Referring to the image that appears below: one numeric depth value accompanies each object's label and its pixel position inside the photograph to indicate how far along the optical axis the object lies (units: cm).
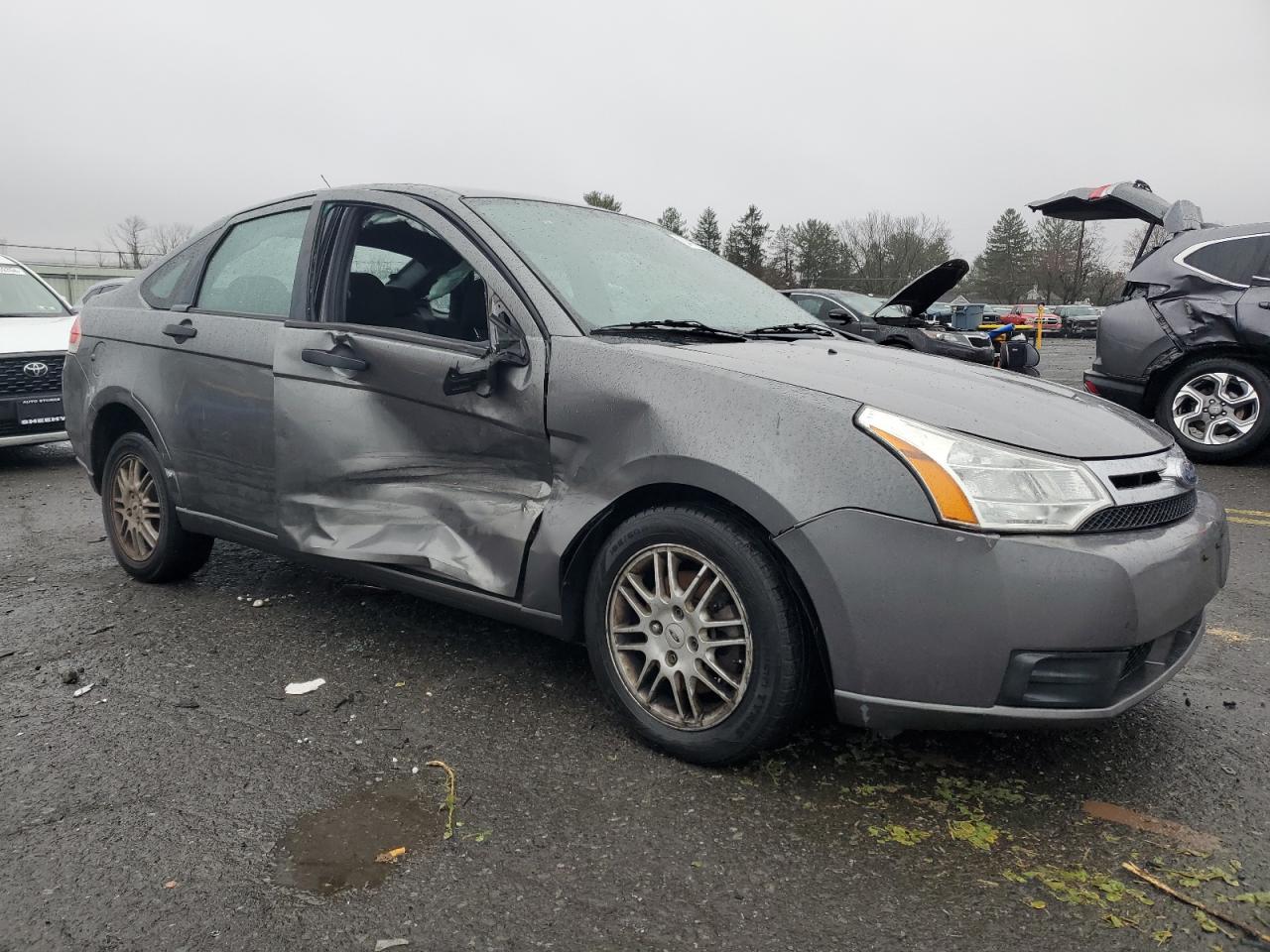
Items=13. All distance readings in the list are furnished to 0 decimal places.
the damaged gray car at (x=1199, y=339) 738
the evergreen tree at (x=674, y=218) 8106
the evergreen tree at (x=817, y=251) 7088
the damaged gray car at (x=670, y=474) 230
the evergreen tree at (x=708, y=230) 8244
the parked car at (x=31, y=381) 746
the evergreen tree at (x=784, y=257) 7194
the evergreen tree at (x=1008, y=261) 7075
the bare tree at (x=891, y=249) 6731
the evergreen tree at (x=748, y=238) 7956
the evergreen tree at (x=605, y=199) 7422
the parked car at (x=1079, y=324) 4659
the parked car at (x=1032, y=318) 4313
